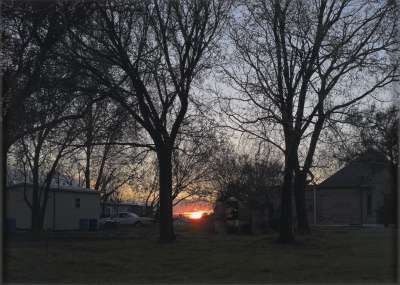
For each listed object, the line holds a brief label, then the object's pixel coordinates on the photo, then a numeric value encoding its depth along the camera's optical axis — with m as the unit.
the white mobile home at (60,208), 46.59
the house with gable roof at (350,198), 52.59
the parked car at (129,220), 56.81
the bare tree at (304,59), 20.97
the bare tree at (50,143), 17.64
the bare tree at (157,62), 21.06
